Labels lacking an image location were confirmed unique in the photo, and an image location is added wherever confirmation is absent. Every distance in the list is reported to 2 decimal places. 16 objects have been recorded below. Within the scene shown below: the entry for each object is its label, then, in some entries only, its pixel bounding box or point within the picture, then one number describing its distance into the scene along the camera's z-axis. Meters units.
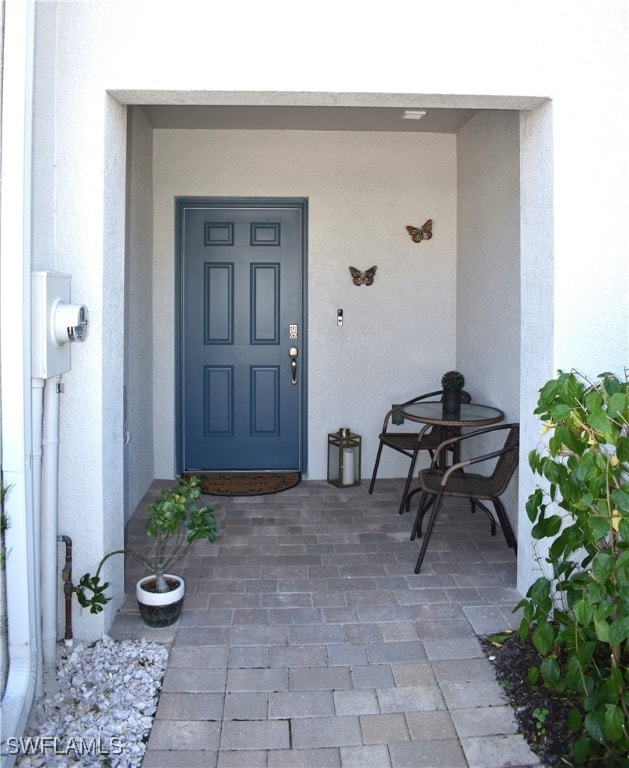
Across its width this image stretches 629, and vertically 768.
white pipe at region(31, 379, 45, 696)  2.43
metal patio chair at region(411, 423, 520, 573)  3.53
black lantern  5.12
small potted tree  2.79
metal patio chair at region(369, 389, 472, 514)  4.52
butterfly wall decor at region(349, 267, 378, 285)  5.27
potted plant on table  4.24
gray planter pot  2.92
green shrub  2.01
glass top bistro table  4.00
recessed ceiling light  4.32
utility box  2.41
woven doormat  4.96
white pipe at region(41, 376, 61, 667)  2.59
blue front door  5.30
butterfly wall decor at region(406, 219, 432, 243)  5.30
